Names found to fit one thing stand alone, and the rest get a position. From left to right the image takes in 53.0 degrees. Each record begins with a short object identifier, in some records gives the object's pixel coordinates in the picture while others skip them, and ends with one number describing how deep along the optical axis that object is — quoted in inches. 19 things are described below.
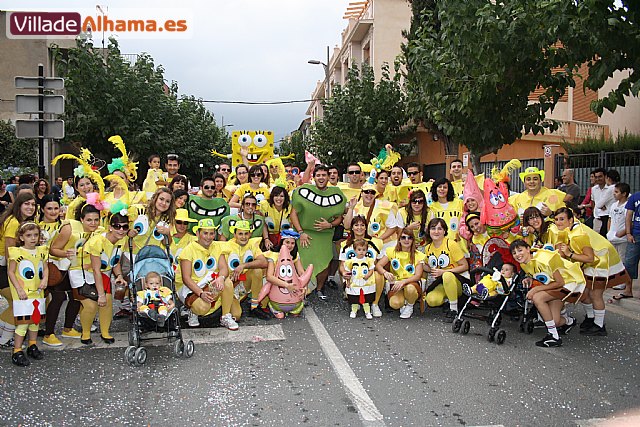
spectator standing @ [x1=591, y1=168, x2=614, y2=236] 411.6
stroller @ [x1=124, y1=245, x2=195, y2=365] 221.9
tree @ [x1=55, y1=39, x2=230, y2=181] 884.6
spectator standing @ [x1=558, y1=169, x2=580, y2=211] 446.6
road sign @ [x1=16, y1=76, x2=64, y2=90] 413.4
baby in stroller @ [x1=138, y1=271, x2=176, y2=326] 222.5
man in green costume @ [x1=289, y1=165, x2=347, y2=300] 327.6
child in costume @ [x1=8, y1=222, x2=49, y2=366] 221.6
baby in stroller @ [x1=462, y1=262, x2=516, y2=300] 252.1
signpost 409.1
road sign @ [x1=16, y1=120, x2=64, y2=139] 407.8
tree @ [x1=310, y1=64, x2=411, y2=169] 1014.4
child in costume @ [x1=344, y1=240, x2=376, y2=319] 289.1
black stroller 249.7
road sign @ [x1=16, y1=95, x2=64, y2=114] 411.2
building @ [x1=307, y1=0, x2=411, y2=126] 1487.5
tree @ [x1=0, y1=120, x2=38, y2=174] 955.3
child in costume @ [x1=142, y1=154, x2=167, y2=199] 372.5
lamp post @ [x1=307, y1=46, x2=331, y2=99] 1384.8
